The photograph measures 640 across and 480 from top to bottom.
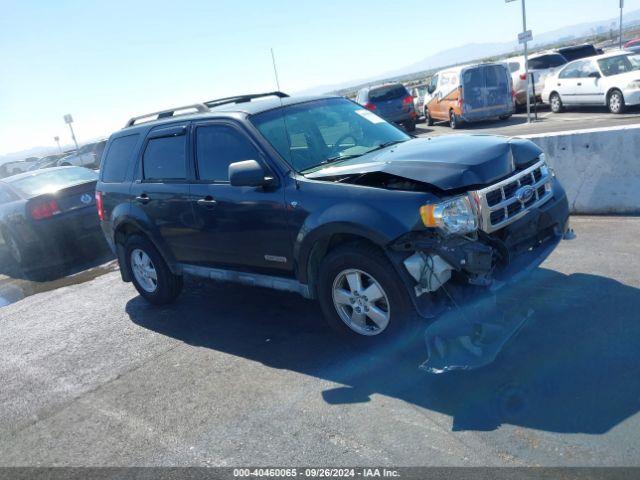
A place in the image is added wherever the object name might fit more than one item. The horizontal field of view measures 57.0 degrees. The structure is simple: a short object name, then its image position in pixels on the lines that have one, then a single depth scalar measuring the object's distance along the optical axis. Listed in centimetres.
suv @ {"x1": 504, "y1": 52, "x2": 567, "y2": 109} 2052
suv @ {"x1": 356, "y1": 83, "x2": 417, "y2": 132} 2070
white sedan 1579
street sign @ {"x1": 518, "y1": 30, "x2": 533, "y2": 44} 1731
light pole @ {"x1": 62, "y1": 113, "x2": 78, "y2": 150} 3116
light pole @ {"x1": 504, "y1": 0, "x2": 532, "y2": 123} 1730
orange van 1828
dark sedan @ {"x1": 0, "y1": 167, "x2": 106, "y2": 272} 914
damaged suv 398
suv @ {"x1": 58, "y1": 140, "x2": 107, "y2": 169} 2637
